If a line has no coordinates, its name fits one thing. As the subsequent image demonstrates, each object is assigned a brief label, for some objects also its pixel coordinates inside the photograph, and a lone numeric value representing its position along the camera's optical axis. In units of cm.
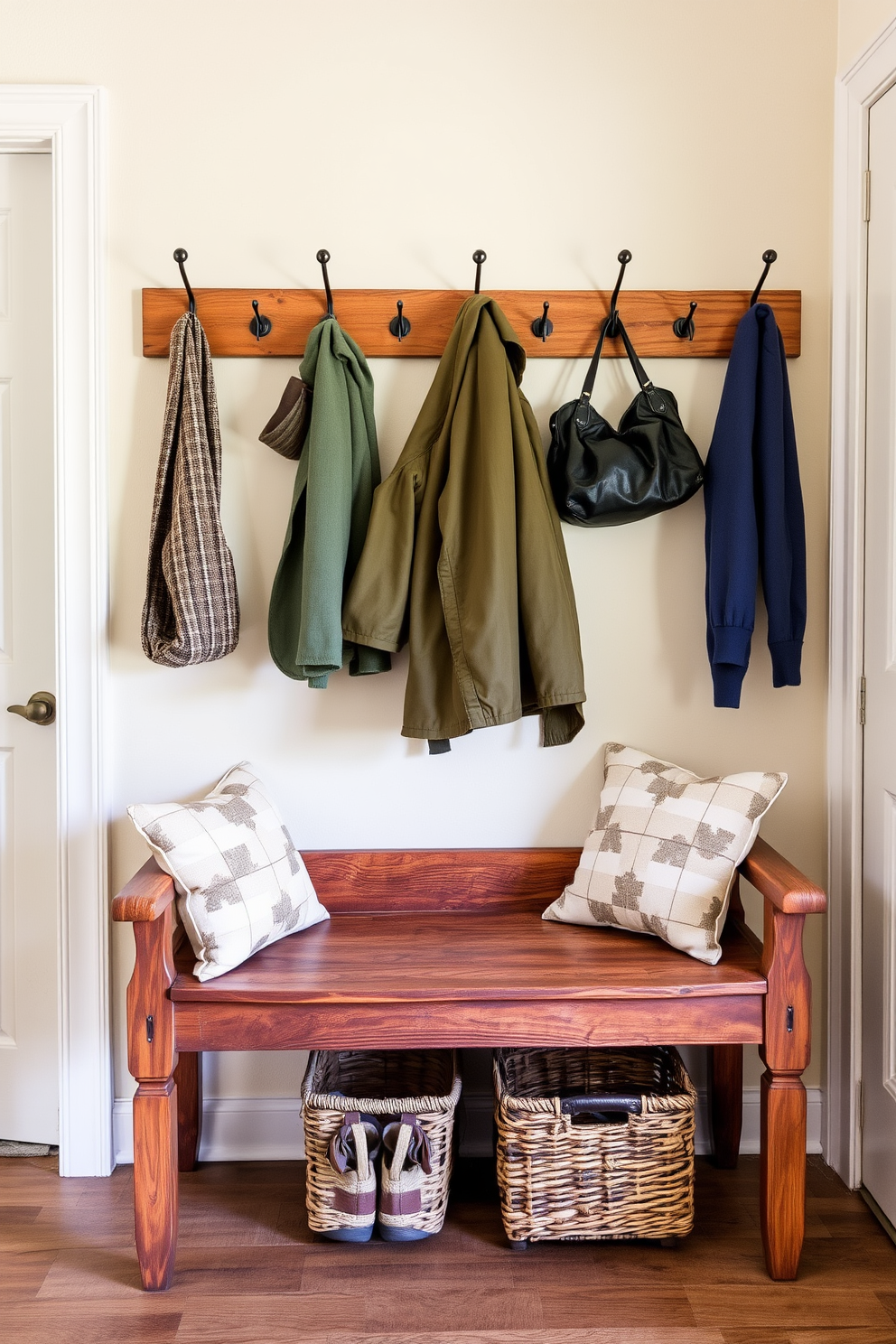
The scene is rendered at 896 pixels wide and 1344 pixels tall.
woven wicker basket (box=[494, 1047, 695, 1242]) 175
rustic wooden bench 167
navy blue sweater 193
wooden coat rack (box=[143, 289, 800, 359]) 202
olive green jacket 183
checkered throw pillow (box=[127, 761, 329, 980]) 173
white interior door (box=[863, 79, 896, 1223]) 187
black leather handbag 194
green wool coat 184
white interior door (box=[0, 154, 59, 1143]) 207
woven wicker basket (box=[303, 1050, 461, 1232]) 178
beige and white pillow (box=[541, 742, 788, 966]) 181
